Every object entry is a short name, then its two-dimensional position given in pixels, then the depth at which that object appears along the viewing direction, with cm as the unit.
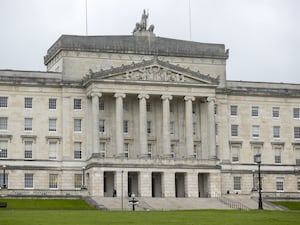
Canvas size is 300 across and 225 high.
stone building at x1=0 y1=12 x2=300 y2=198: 11519
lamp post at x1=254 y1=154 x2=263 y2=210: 9469
